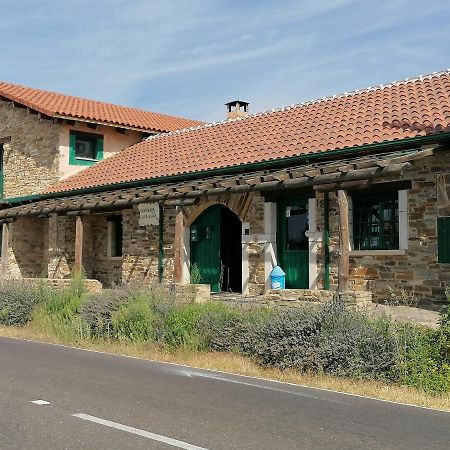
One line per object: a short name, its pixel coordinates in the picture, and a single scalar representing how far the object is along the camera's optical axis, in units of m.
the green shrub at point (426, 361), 8.50
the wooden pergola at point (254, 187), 11.95
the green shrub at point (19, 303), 15.44
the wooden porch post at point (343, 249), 11.88
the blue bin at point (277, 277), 15.09
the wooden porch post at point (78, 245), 18.19
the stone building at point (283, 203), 12.98
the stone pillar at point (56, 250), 22.02
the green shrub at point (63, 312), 13.47
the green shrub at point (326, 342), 9.10
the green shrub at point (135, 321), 12.24
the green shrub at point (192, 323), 11.31
